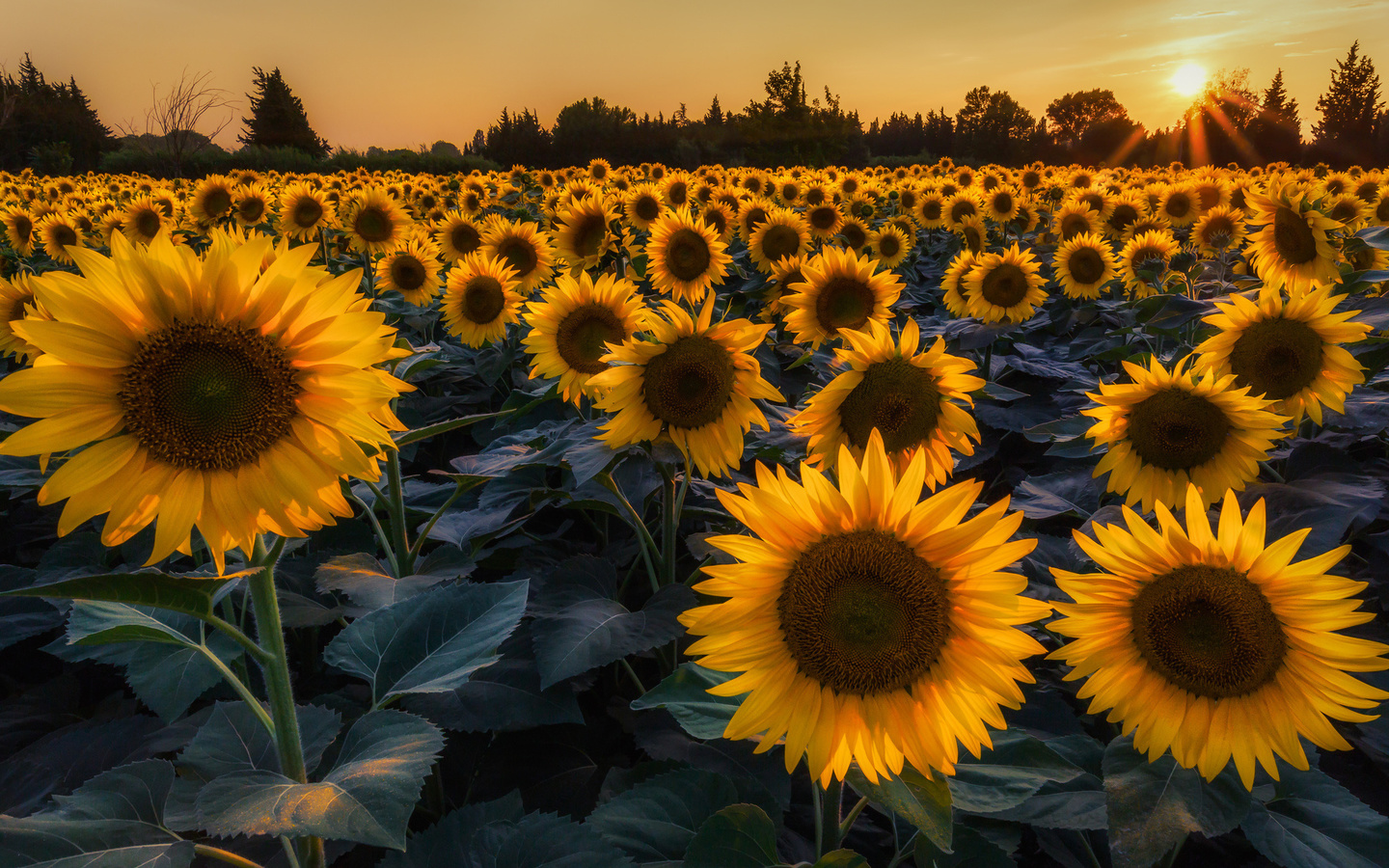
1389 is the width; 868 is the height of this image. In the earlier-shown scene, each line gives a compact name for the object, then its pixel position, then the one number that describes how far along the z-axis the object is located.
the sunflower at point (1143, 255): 6.40
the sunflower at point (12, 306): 3.97
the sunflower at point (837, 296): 3.94
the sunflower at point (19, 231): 9.02
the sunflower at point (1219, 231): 6.77
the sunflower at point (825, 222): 7.76
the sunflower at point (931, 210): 10.33
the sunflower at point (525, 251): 5.71
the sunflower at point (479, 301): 4.68
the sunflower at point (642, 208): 7.95
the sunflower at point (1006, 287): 5.02
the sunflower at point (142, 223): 8.66
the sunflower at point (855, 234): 7.59
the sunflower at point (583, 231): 5.80
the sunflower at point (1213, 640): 1.49
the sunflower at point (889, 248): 7.50
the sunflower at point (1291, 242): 3.60
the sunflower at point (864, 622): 1.38
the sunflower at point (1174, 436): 2.43
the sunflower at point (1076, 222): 8.34
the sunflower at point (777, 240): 6.21
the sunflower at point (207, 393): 1.22
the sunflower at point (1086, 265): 6.35
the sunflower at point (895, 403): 2.49
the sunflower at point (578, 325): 3.25
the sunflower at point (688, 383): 2.51
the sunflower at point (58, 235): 8.44
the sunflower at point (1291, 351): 2.70
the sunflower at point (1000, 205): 10.07
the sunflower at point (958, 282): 5.45
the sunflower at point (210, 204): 8.74
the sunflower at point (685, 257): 5.17
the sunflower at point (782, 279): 4.91
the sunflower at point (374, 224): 7.33
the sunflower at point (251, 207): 8.82
